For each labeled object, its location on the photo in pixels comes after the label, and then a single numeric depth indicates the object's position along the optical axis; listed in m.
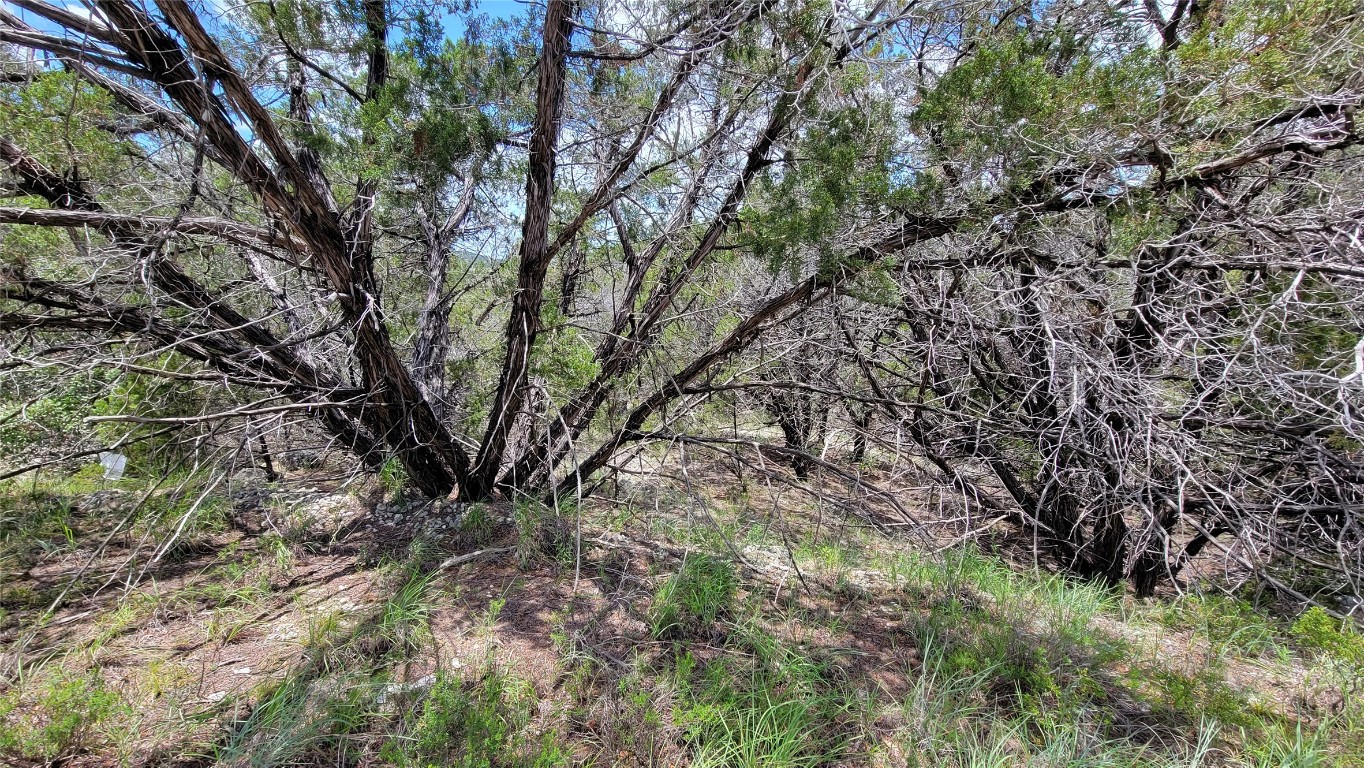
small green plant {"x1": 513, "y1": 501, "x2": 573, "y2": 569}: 2.99
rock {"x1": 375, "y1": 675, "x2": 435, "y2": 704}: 1.84
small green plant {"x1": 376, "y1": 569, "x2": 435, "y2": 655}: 2.13
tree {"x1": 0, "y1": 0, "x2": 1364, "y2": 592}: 2.28
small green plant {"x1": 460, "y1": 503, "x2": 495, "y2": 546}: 3.17
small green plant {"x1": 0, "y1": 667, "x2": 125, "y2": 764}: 1.51
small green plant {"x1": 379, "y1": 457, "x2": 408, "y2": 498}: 3.59
